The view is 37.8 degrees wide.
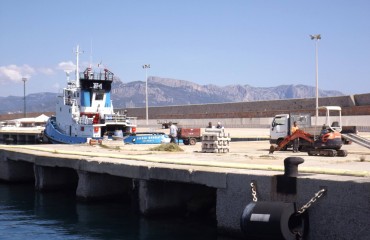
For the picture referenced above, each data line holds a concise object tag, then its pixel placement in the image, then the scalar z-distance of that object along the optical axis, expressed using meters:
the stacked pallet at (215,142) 25.84
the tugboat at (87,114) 42.41
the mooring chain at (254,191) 13.01
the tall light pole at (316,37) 53.25
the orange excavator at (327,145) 23.00
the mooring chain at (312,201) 11.87
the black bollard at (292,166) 12.79
